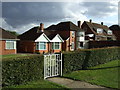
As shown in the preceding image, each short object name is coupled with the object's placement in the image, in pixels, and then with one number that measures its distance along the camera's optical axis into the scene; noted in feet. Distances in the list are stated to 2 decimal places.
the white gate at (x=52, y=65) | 23.15
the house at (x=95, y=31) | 138.83
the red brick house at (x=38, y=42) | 85.65
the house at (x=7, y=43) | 71.89
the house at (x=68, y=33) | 103.38
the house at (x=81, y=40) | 112.13
